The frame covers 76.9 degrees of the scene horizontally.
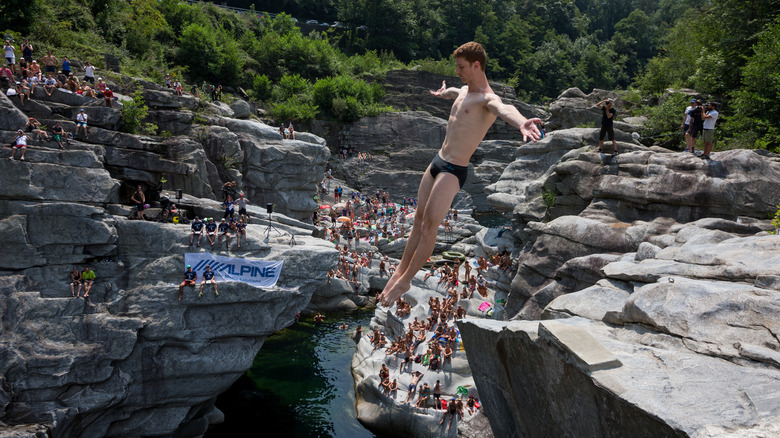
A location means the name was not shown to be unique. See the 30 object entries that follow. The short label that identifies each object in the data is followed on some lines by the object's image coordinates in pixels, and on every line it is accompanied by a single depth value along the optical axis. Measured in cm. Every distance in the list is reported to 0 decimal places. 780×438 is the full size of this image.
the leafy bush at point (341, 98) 4578
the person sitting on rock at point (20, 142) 1408
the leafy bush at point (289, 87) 4547
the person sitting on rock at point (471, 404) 1478
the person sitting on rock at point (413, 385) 1642
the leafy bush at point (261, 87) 4438
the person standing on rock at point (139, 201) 1616
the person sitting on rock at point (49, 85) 1667
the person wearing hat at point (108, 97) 1794
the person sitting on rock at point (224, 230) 1580
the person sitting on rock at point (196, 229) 1566
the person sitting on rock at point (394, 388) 1685
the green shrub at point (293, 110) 4219
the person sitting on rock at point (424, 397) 1591
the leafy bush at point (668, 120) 2005
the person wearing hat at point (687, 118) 1452
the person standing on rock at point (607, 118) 1267
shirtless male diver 452
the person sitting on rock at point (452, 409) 1500
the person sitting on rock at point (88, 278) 1459
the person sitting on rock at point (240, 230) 1605
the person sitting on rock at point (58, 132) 1503
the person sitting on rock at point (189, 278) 1504
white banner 1541
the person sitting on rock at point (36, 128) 1478
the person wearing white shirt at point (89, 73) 1972
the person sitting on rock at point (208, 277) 1518
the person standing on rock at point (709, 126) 1346
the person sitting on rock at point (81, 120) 1623
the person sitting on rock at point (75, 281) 1453
